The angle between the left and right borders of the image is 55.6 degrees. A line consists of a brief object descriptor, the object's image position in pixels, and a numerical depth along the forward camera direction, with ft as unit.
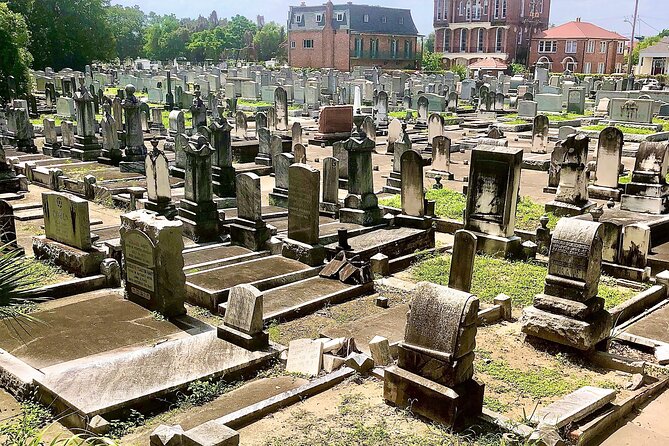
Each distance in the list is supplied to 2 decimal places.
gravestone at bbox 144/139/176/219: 41.88
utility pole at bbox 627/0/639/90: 184.18
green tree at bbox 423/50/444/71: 237.04
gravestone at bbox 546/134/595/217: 44.55
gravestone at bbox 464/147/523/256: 36.73
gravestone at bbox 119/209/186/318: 27.07
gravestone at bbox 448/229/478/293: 27.12
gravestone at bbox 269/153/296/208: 47.18
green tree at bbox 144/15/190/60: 285.64
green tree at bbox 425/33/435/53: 340.80
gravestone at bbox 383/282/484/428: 18.31
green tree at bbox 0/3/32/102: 99.04
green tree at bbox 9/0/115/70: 158.10
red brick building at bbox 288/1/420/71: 233.55
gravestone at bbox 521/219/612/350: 24.58
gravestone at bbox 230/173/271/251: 37.15
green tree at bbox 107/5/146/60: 263.08
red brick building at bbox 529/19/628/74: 227.61
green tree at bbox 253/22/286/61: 302.66
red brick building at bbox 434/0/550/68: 237.02
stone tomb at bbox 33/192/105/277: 32.17
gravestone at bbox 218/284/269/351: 23.97
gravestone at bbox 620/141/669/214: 44.88
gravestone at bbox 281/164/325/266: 34.86
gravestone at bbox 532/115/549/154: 70.85
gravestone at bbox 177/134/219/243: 39.93
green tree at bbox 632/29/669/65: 244.22
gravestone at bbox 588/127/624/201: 49.34
